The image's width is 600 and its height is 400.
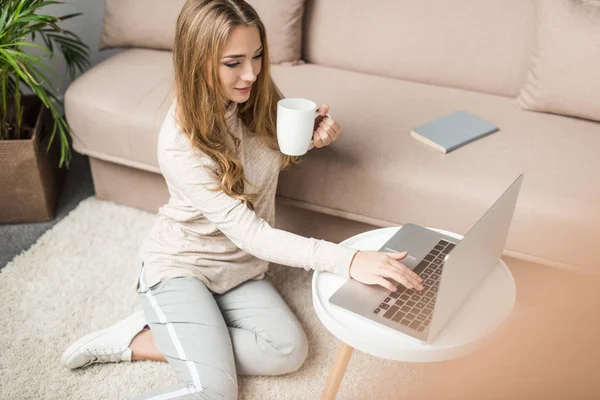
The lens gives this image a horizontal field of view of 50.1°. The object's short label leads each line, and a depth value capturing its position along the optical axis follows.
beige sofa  1.64
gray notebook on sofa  1.76
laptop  1.06
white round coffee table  1.12
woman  1.34
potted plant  1.84
